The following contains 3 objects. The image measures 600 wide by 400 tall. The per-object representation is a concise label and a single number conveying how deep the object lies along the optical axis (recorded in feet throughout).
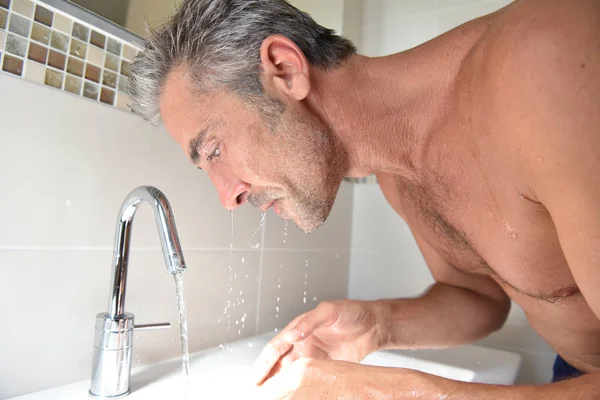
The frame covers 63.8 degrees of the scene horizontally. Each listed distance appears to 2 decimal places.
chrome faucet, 2.33
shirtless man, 1.68
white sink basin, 2.55
